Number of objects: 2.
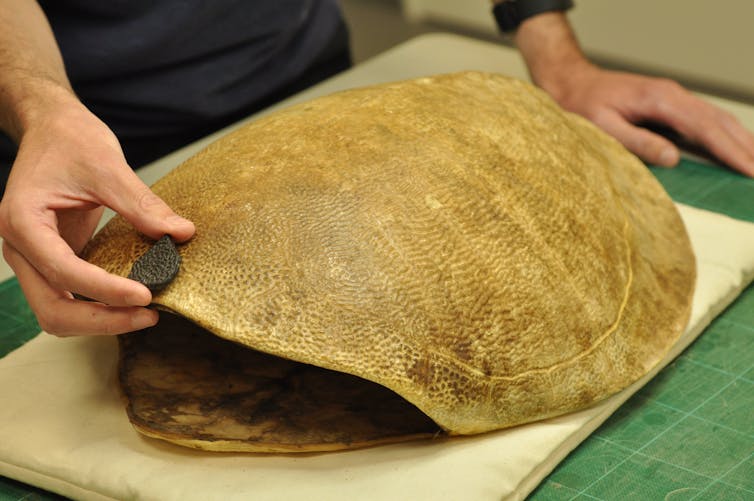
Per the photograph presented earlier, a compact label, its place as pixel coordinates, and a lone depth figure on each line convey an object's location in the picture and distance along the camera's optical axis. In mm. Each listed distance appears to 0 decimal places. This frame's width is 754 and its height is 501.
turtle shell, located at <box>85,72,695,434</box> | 1103
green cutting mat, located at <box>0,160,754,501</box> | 1172
